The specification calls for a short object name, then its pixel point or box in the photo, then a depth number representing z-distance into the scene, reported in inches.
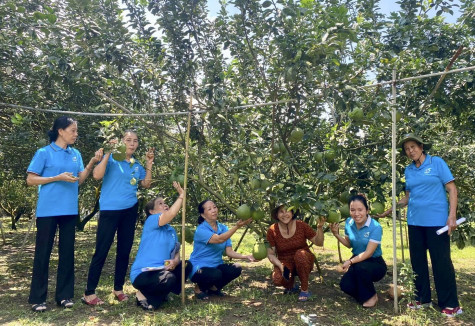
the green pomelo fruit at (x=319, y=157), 136.0
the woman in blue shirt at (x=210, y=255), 148.6
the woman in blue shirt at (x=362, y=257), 142.0
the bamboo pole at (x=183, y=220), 139.8
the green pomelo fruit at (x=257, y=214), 134.8
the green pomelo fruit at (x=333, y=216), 134.4
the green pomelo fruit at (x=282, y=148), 144.1
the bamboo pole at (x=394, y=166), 127.3
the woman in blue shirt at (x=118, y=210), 145.6
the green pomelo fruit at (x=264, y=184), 125.3
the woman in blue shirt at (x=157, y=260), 138.1
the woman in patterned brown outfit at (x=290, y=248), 149.6
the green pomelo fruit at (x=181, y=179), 144.5
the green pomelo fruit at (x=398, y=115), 137.5
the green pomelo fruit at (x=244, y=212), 135.4
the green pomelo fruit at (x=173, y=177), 146.6
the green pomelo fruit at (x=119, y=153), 128.0
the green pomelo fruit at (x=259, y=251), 145.0
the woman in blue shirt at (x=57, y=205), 136.4
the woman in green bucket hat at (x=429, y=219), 135.4
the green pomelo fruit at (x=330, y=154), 131.9
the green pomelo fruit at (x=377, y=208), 147.3
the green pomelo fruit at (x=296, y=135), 139.9
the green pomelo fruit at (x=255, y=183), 124.0
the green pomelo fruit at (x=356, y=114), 121.7
